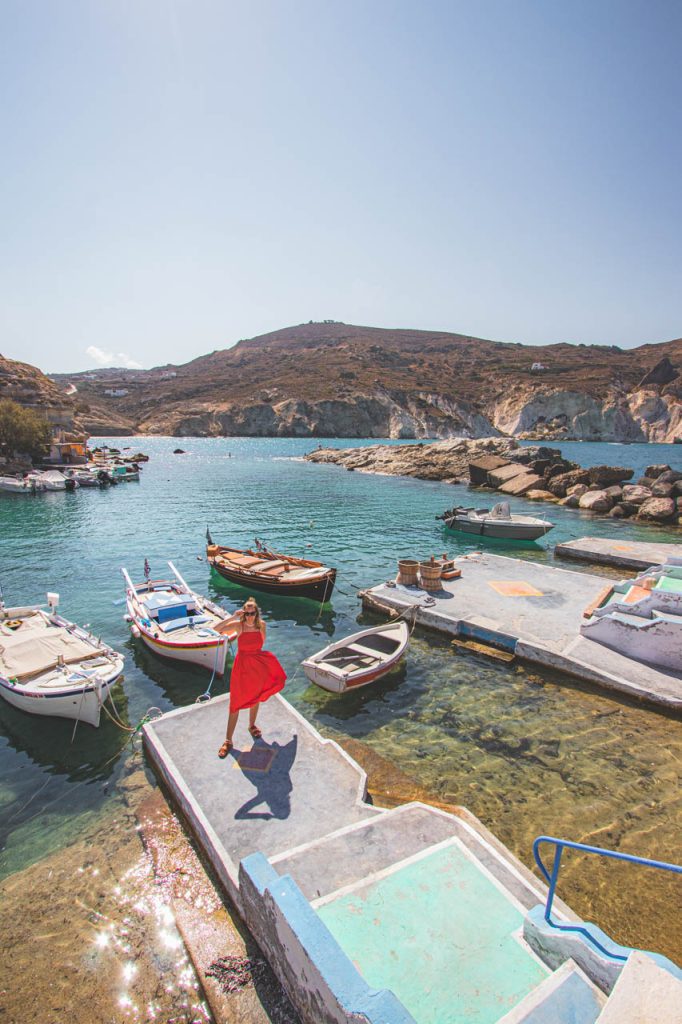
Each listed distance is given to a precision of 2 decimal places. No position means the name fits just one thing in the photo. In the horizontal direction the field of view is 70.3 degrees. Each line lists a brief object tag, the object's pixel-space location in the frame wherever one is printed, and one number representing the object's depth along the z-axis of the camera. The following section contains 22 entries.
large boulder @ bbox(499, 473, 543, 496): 47.16
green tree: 57.28
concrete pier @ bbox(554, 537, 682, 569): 23.36
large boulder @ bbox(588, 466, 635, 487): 45.12
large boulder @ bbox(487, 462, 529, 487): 50.19
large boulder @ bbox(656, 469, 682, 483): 41.60
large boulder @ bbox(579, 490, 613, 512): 38.78
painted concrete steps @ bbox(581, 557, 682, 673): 12.47
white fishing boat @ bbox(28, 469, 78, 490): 48.78
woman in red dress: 8.34
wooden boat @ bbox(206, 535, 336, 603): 17.88
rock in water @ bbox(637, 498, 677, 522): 35.34
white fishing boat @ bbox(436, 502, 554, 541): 29.00
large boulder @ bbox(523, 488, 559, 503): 44.70
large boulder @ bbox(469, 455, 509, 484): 52.44
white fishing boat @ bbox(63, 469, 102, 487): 53.09
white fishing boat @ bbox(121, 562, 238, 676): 13.06
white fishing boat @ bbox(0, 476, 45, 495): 47.66
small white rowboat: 11.62
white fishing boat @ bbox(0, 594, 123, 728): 10.65
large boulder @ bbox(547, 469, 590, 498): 45.44
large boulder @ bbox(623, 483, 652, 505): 38.59
